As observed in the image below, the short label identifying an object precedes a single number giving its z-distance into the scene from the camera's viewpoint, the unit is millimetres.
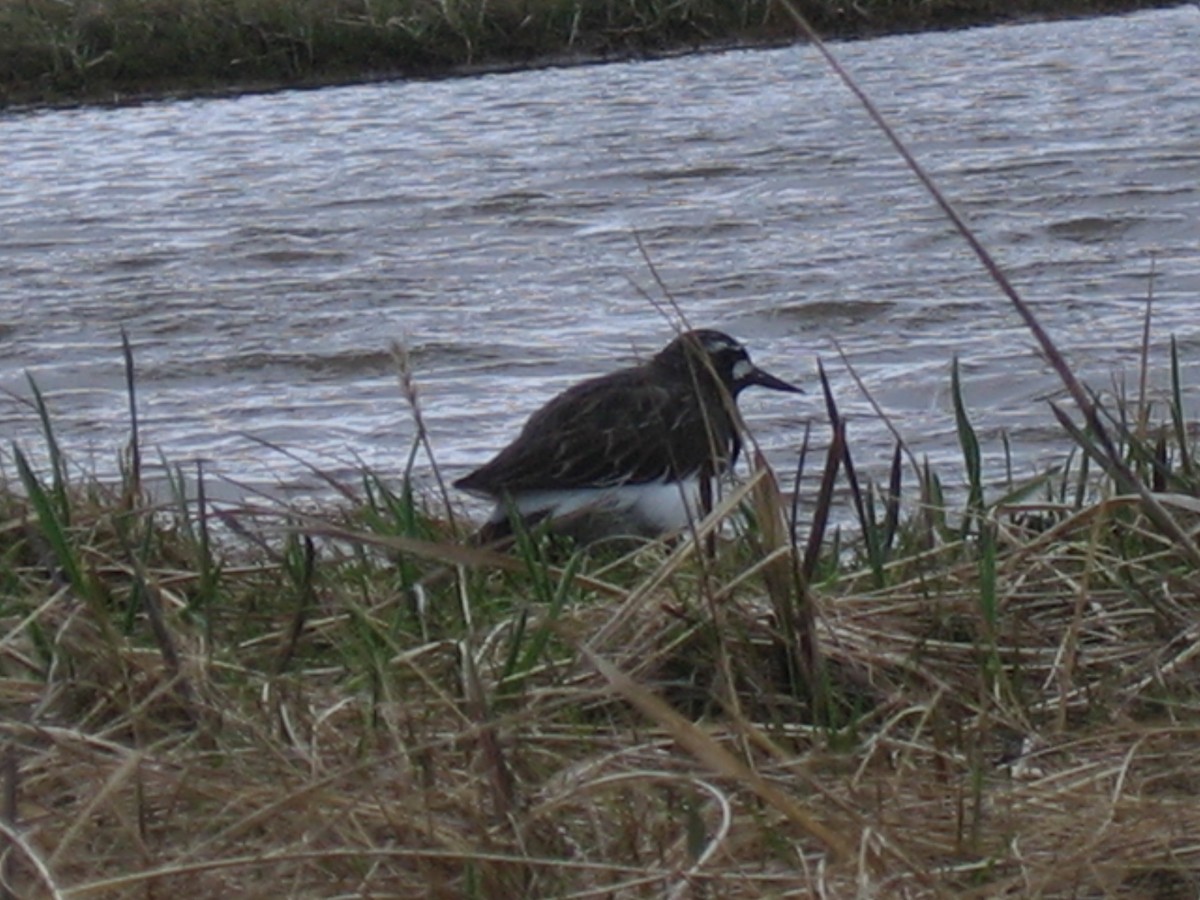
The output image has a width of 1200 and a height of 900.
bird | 11398
